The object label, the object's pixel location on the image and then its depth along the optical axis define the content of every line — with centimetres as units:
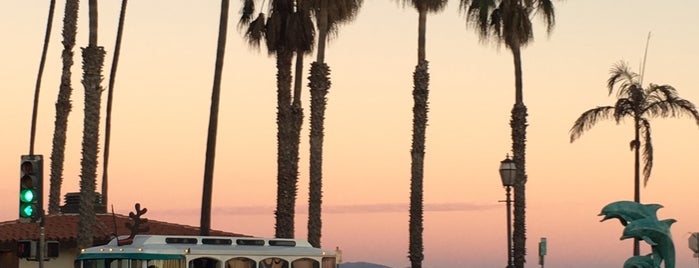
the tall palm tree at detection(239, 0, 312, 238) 5169
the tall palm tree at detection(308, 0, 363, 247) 5347
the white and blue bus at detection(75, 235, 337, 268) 3002
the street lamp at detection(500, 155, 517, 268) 3856
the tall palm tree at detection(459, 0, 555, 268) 5296
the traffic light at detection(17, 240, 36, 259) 2942
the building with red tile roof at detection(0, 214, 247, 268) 4991
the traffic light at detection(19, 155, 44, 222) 2589
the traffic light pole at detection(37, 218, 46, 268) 2911
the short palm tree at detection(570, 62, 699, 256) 5922
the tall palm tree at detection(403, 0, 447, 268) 5319
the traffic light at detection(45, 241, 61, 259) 2934
